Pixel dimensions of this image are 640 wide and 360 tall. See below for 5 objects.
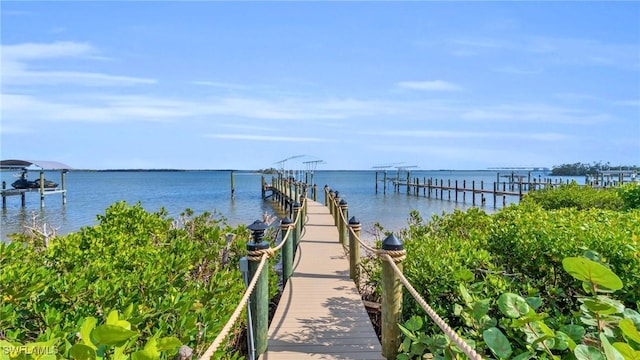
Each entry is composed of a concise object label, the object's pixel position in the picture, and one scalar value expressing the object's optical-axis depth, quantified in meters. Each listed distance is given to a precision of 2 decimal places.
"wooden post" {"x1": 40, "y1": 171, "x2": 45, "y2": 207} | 30.58
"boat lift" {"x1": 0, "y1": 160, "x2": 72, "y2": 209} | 30.84
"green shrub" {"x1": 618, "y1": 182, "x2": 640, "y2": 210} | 7.21
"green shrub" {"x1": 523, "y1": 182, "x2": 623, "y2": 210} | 9.35
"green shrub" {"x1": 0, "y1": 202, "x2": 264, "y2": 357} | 2.46
